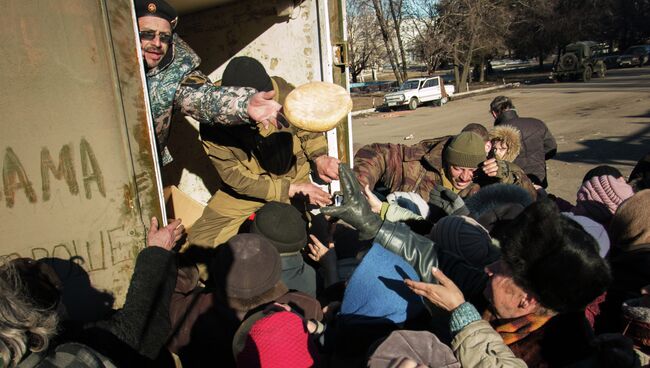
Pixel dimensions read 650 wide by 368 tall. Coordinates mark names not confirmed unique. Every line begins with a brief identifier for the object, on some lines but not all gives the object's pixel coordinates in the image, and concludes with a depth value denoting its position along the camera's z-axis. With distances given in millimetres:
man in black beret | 2498
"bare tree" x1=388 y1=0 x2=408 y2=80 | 30198
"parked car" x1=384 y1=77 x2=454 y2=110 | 24594
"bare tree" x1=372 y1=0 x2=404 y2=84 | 28516
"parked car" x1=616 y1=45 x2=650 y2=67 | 36750
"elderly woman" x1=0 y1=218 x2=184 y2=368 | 1349
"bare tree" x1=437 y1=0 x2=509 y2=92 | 31500
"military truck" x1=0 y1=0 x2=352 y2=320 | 2021
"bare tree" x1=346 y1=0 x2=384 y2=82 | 40625
